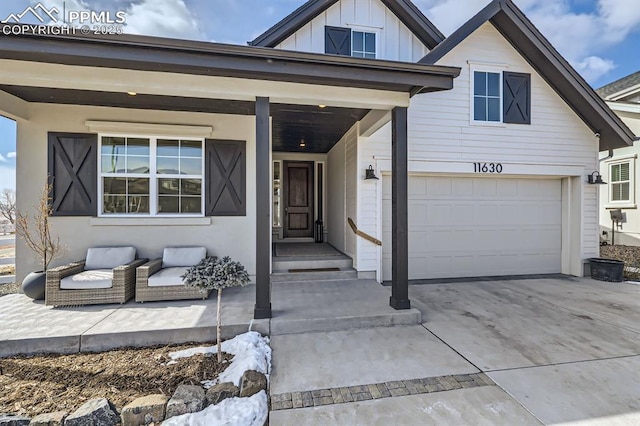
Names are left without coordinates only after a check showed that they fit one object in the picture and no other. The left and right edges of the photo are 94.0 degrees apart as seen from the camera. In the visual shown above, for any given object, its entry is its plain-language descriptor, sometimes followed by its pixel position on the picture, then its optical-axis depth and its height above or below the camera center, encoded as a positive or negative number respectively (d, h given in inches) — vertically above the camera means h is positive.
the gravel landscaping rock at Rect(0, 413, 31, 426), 82.0 -57.9
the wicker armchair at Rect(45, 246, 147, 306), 158.7 -42.6
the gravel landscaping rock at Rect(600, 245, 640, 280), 264.5 -45.2
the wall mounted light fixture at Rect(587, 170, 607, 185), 255.7 +30.5
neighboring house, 361.1 +41.8
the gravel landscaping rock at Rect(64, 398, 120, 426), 82.1 -56.9
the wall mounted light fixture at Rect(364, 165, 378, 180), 223.5 +29.5
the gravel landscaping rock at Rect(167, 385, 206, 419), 86.9 -56.1
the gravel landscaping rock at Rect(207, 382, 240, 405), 91.8 -56.4
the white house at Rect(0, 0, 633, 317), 140.5 +57.1
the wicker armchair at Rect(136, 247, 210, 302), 168.6 -44.5
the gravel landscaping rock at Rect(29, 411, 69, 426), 81.7 -57.4
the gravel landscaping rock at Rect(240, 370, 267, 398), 95.0 -55.2
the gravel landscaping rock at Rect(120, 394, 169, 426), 84.5 -57.2
